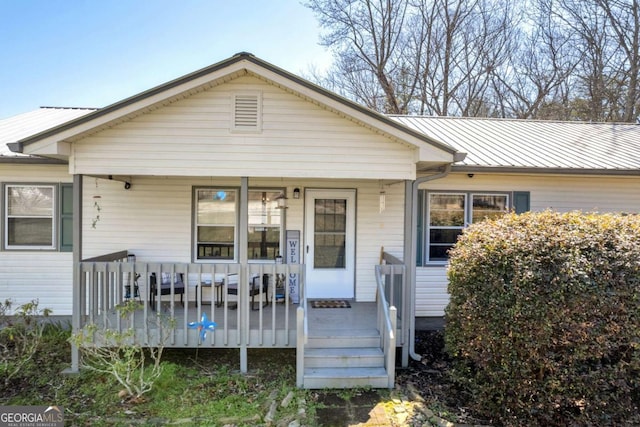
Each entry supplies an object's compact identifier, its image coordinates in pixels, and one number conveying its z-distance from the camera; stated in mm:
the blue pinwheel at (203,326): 5164
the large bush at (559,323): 3756
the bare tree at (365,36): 18516
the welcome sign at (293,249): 7117
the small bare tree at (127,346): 4340
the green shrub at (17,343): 4875
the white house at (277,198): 5062
